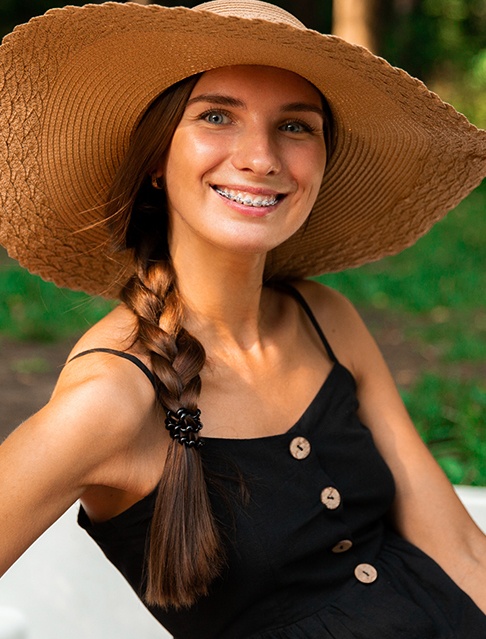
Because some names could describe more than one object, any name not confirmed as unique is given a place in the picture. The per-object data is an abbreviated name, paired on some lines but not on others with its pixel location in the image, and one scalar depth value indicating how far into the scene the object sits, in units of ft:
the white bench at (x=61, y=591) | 9.16
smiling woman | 6.34
